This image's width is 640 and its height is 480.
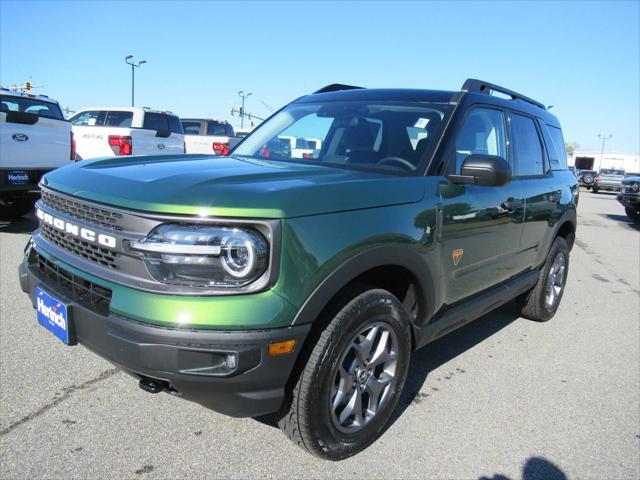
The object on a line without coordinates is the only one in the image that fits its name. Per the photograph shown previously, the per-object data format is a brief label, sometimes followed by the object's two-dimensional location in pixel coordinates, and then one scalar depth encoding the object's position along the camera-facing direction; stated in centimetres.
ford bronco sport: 184
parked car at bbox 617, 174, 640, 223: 1361
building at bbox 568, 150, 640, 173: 6156
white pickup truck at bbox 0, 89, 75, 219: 654
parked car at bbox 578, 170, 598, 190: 3544
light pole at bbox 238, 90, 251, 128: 4561
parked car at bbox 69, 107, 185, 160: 1003
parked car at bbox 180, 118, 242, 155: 1400
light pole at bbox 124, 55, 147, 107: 3462
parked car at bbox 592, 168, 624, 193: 3162
